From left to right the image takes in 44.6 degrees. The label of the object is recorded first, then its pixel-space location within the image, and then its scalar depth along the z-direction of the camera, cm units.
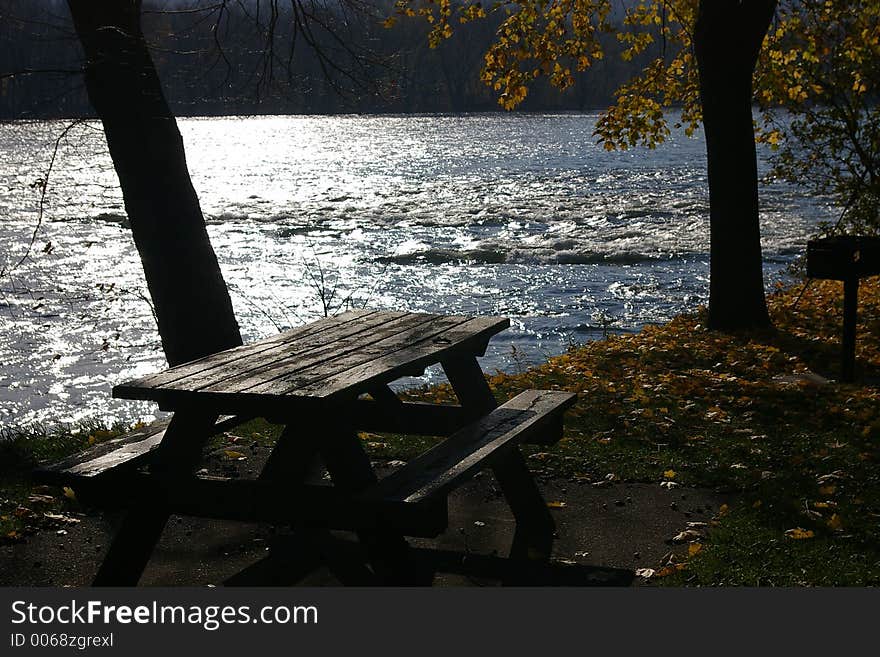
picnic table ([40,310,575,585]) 391
